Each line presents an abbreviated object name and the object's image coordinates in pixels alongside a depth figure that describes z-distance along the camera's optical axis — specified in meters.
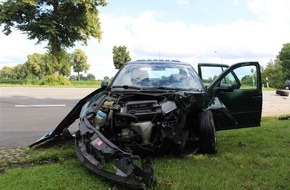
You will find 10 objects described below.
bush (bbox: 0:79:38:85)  40.28
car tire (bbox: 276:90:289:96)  25.28
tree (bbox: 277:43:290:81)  92.01
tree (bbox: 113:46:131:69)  55.28
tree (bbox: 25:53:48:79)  98.50
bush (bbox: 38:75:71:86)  34.71
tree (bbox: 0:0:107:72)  35.69
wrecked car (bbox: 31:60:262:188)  4.65
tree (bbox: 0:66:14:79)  130.04
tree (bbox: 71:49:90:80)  105.00
